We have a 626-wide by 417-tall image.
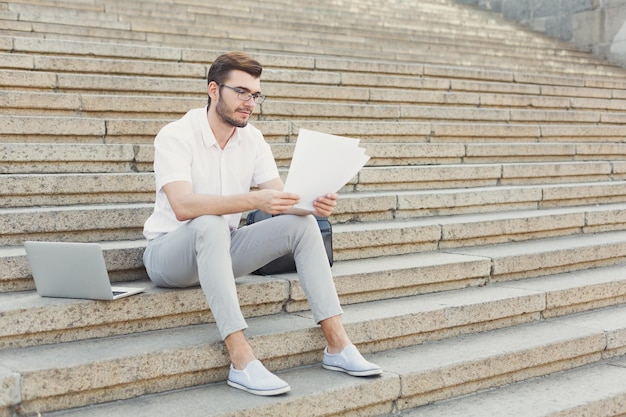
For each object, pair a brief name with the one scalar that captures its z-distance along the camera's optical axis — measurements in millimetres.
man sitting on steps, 3162
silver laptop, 3112
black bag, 3920
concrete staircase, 3225
